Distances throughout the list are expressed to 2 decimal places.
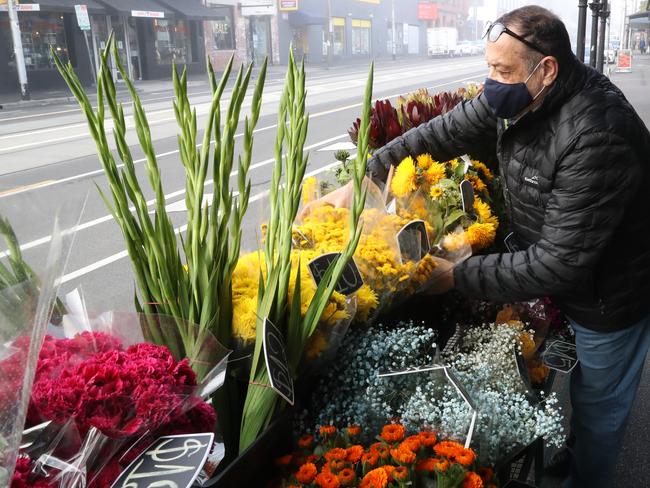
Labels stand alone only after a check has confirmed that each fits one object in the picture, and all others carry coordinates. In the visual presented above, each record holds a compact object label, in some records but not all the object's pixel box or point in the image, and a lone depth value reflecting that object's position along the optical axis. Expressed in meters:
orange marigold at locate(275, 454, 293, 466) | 1.47
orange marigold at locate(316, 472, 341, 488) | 1.33
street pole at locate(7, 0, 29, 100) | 21.45
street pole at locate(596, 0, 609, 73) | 15.30
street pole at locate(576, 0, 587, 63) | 9.03
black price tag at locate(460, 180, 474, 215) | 2.41
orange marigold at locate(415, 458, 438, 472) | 1.41
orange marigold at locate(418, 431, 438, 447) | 1.47
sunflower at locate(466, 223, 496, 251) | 2.31
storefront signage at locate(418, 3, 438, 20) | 70.00
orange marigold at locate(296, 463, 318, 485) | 1.38
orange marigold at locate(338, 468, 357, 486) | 1.36
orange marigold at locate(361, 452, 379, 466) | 1.40
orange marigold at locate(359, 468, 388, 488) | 1.31
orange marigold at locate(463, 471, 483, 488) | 1.37
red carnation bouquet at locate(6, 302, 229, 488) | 1.11
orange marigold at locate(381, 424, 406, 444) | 1.46
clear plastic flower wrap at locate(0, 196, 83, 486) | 0.99
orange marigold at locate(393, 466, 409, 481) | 1.32
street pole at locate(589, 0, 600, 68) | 9.92
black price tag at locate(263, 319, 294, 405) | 1.35
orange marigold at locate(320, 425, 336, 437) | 1.54
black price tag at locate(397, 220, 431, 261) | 1.97
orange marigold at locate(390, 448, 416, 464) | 1.36
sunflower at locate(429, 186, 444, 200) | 2.43
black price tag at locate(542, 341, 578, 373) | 2.36
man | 2.00
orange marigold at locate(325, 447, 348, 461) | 1.42
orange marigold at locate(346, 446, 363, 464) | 1.43
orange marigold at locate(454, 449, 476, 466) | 1.39
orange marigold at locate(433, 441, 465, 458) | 1.42
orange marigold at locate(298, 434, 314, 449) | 1.53
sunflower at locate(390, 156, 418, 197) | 2.34
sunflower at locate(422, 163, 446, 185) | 2.54
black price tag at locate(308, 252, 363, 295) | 1.66
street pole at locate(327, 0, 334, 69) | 43.06
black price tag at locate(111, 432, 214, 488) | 1.12
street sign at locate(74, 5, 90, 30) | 21.88
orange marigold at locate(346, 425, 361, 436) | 1.53
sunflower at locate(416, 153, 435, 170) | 2.62
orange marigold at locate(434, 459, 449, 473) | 1.37
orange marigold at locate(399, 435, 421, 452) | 1.41
